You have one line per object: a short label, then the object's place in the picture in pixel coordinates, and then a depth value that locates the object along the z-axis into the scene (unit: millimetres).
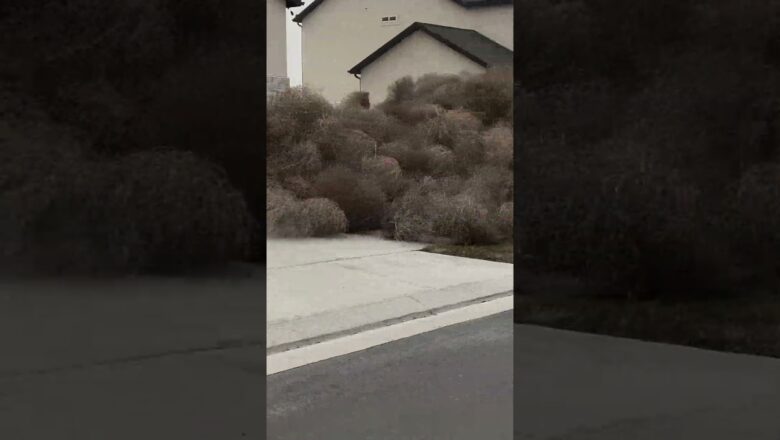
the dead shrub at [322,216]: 11891
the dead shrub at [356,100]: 20875
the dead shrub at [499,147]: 15633
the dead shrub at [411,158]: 15242
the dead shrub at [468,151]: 15734
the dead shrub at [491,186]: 13336
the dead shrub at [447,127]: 16812
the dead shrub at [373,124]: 16777
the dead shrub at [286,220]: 11867
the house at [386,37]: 24391
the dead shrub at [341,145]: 14594
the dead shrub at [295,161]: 13805
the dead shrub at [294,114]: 15047
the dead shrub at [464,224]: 11789
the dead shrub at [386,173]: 13625
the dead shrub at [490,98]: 19516
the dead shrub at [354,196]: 12805
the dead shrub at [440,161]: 15180
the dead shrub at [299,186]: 12898
